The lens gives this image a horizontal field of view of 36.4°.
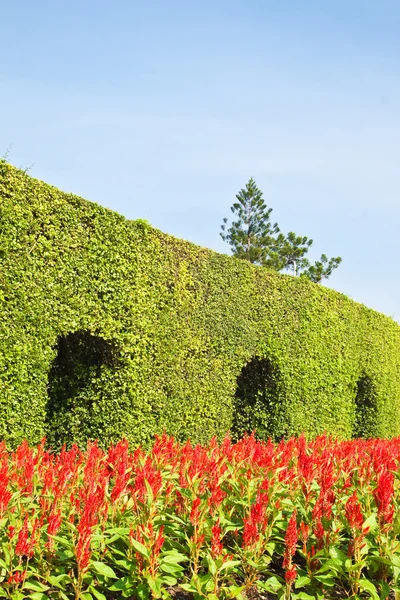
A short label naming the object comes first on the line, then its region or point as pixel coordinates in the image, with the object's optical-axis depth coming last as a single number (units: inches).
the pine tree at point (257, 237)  1863.9
